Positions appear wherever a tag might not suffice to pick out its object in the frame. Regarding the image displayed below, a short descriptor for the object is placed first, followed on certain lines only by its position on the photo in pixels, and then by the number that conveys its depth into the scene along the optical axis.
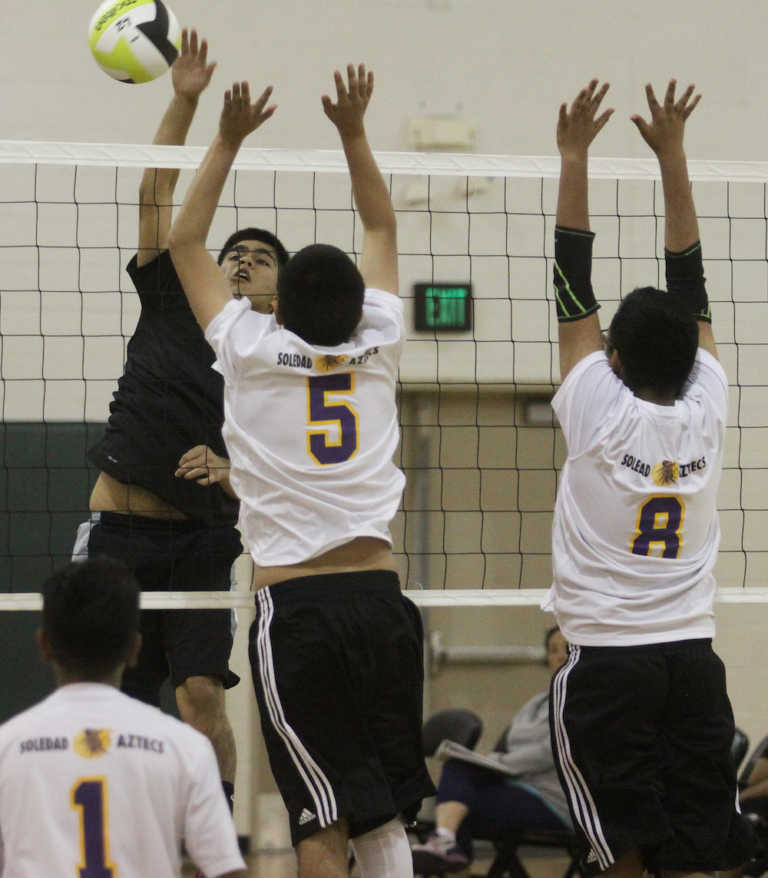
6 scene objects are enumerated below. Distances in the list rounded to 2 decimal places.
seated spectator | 14.14
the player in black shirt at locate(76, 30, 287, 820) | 9.73
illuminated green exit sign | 17.52
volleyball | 10.62
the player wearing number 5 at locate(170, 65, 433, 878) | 7.61
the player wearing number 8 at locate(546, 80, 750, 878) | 7.80
